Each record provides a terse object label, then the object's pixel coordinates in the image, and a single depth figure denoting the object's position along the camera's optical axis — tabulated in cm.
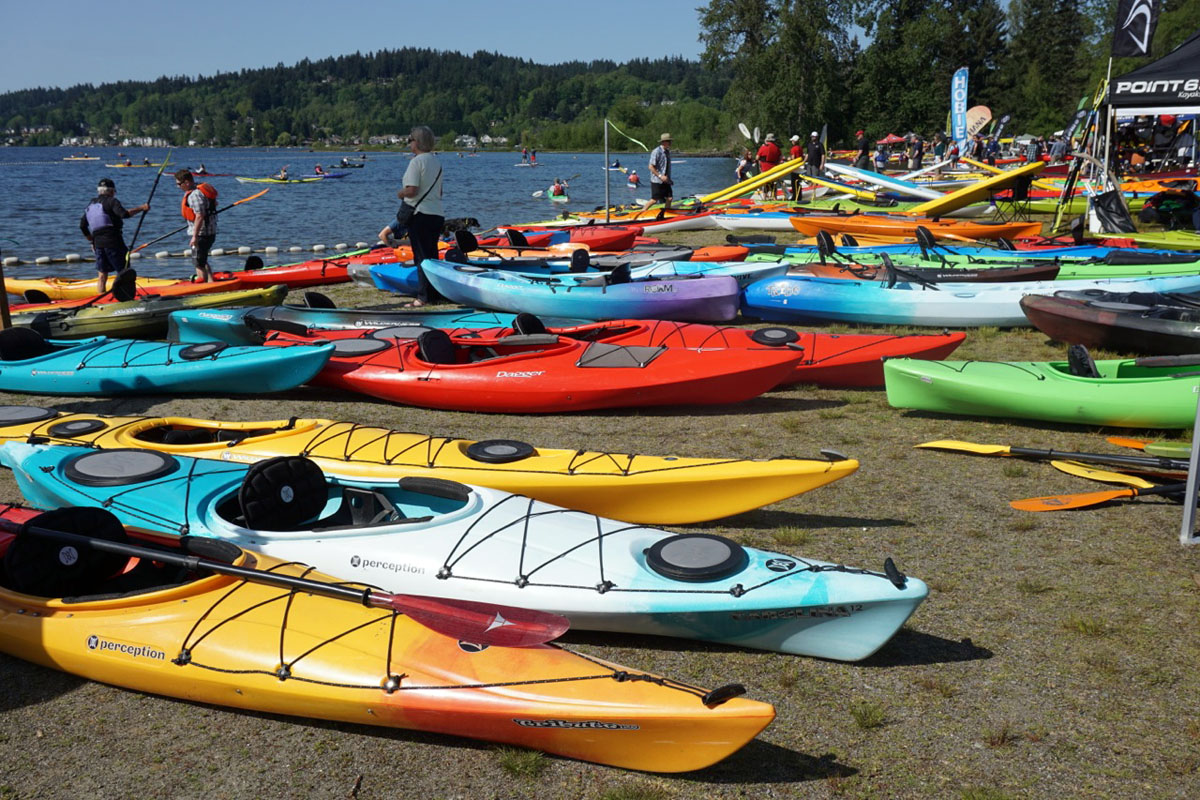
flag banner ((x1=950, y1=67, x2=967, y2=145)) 2448
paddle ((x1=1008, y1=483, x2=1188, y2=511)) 481
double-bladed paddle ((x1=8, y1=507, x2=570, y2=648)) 317
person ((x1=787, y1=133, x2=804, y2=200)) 1973
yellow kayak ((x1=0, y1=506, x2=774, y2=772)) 285
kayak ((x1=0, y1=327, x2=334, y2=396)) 698
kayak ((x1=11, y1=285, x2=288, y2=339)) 870
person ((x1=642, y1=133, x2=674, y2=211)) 1689
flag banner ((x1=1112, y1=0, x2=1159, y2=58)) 1288
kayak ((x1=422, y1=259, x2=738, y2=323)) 886
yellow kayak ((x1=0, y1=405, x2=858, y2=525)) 439
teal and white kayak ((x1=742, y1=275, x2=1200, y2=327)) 876
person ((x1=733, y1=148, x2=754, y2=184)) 2264
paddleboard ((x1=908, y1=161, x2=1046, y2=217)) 1331
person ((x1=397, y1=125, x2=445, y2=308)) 916
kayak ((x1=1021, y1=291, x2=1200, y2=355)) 704
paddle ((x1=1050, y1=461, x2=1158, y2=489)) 503
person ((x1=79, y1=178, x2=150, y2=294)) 1056
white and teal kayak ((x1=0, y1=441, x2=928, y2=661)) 343
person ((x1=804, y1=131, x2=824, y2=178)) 2197
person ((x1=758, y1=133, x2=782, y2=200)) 1953
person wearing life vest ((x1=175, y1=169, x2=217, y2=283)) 1092
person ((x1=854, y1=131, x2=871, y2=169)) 2739
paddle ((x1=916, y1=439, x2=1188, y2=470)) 502
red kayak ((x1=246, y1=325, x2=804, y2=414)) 646
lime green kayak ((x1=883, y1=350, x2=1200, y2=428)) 588
